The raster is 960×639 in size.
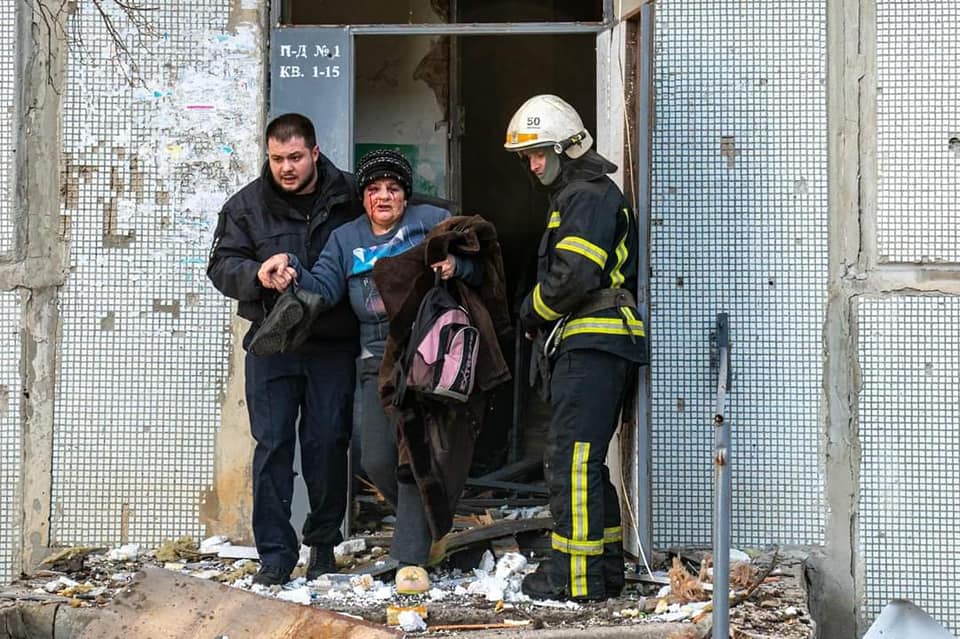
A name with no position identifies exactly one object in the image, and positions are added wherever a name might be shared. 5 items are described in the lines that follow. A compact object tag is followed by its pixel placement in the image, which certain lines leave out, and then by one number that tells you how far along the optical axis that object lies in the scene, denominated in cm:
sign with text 1185
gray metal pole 737
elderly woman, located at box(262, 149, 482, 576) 1024
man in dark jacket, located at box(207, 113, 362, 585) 1034
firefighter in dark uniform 989
